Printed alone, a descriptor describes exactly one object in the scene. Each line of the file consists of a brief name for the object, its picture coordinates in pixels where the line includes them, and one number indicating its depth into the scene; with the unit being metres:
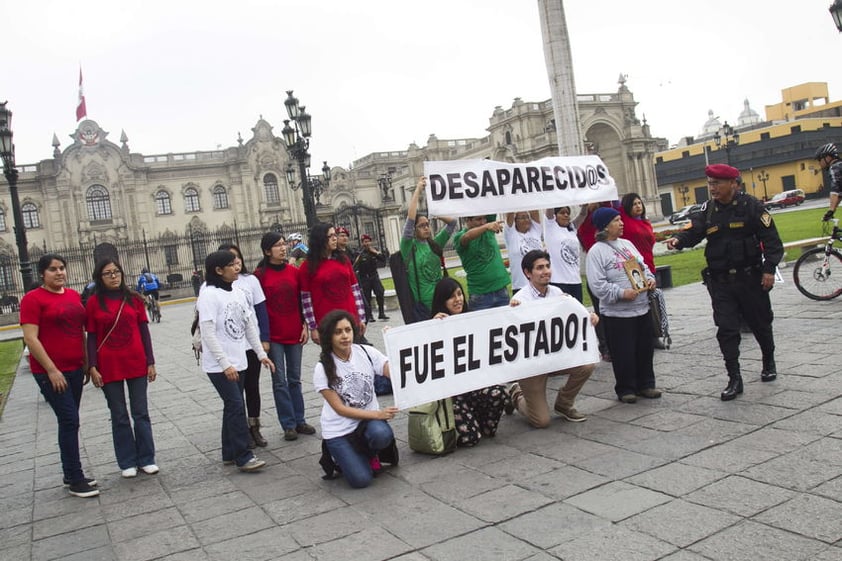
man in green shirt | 6.84
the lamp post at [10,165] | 12.70
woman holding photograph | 5.89
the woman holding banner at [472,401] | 5.37
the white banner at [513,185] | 6.12
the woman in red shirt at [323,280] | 6.18
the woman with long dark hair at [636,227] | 7.05
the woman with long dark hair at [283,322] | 6.21
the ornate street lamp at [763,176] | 67.42
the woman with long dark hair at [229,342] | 5.34
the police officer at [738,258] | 5.73
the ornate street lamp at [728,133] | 34.47
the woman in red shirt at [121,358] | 5.43
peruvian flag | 51.44
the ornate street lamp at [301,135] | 15.80
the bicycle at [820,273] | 9.16
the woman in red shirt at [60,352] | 5.15
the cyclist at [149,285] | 23.16
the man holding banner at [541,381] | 5.57
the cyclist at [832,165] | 8.58
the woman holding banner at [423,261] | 6.88
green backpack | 5.16
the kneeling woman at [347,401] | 4.77
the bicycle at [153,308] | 23.11
